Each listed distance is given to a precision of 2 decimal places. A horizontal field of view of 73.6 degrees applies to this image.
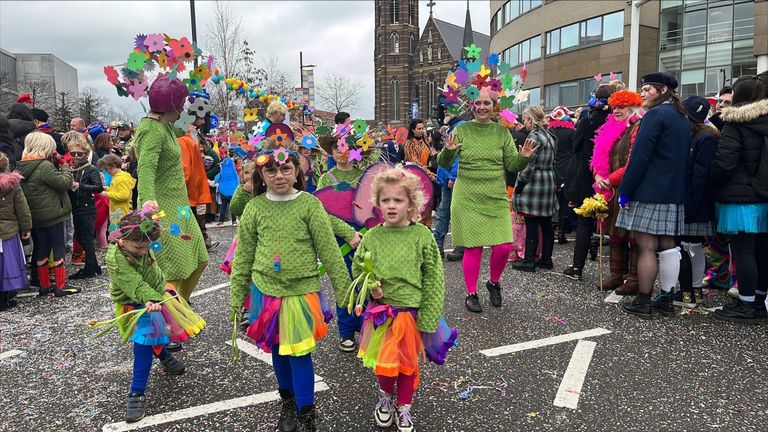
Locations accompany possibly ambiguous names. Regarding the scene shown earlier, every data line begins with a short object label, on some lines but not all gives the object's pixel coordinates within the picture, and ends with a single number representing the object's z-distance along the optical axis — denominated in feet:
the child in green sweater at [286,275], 8.64
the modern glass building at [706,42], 80.53
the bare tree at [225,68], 54.44
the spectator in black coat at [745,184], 13.91
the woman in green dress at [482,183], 14.93
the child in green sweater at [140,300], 9.80
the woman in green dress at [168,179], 11.18
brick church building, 222.89
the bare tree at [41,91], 104.88
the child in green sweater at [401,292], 8.66
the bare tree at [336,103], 124.08
